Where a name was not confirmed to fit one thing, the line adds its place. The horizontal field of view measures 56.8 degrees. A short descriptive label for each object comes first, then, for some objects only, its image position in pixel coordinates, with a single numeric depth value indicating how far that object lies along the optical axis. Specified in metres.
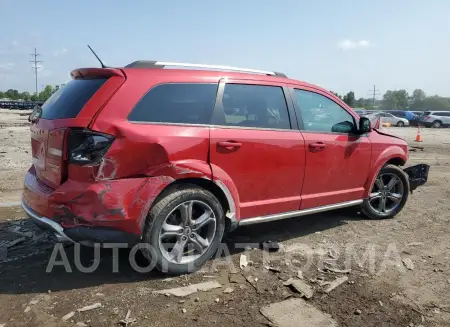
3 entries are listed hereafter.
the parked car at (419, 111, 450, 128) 40.22
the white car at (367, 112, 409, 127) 42.06
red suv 3.40
